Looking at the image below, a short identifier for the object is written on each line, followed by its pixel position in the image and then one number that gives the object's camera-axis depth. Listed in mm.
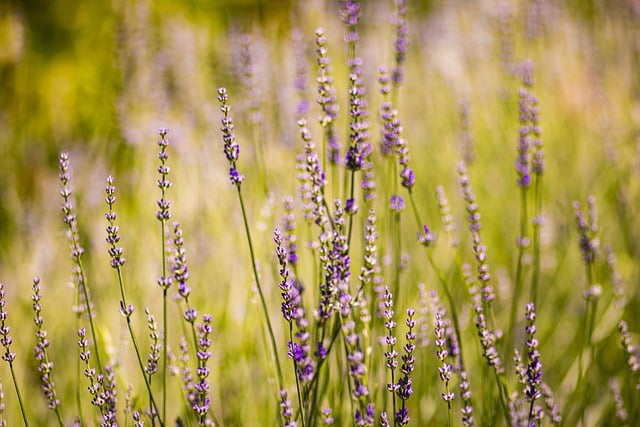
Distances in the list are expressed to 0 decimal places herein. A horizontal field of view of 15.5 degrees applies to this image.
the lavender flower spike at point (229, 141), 1589
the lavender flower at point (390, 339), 1572
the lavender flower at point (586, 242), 1763
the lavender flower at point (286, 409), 1608
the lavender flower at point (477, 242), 1679
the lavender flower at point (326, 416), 1601
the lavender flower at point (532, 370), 1611
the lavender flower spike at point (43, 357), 1595
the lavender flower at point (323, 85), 1635
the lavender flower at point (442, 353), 1580
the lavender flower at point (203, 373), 1595
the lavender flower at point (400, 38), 1796
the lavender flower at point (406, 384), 1577
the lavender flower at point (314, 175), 1619
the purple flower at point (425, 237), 1695
